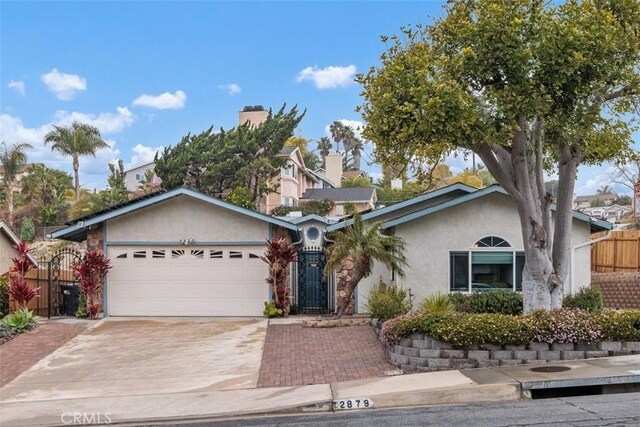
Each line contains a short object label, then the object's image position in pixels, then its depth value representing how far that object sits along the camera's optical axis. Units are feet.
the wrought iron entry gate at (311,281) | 60.44
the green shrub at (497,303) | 50.72
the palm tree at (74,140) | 172.14
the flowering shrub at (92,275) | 56.54
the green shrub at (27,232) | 134.00
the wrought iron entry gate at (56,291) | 60.13
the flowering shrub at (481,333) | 34.01
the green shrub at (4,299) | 58.49
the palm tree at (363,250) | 48.85
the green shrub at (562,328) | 34.27
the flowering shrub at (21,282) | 55.16
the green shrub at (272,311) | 56.54
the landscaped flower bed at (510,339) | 34.09
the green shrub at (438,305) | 40.32
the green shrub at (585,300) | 50.48
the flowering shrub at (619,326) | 34.88
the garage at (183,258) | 58.70
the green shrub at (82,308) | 57.36
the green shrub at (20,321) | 50.10
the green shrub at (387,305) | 46.21
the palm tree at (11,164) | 160.35
